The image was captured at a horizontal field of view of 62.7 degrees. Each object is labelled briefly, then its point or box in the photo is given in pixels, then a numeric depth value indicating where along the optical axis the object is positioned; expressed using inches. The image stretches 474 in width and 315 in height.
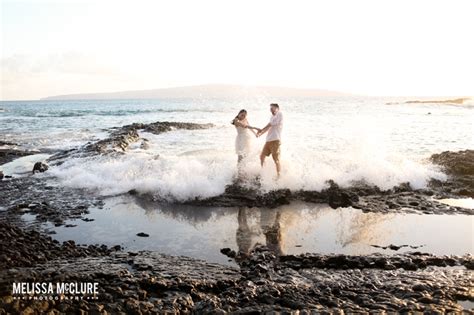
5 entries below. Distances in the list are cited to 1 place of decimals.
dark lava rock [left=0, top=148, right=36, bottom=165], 712.4
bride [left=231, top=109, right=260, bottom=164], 464.4
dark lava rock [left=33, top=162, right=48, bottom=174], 581.4
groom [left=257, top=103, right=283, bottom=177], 453.4
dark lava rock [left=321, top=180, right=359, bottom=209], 393.7
